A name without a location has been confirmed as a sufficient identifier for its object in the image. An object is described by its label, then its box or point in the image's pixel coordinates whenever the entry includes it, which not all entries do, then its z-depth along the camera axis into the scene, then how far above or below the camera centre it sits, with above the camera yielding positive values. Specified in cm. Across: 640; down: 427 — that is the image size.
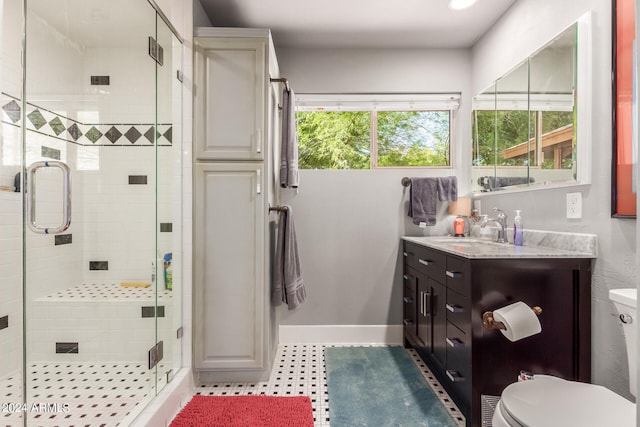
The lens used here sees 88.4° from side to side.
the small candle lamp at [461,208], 270 +5
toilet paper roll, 131 -43
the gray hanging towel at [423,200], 262 +11
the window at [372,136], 281 +66
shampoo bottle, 191 -35
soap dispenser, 195 -10
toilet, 95 -59
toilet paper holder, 138 -46
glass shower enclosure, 112 +1
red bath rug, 167 -107
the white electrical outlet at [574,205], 160 +4
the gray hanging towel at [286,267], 218 -36
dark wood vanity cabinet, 149 -51
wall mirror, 158 +54
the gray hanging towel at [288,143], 233 +49
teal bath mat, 170 -106
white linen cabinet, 202 +8
